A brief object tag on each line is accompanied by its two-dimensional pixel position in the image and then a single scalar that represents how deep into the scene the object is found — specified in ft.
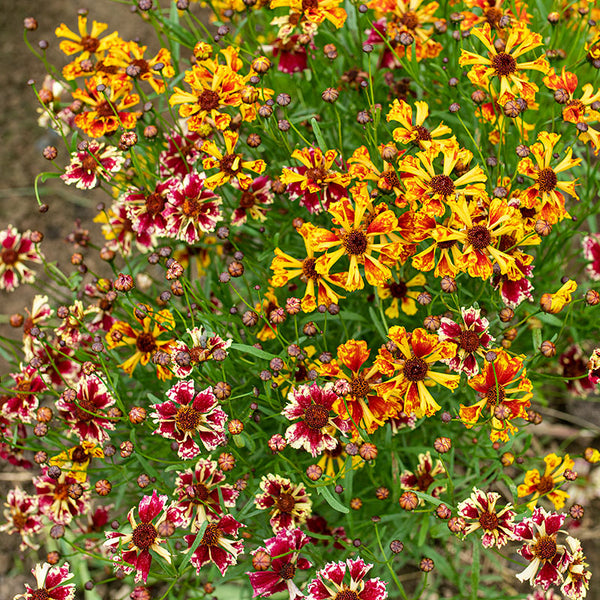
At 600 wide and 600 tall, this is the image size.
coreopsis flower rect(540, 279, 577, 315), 3.24
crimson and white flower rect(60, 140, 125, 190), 3.40
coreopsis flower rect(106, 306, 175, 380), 3.39
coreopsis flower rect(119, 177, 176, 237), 3.41
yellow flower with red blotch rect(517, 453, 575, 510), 3.33
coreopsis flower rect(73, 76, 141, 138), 3.41
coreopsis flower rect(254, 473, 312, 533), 3.26
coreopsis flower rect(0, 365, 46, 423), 3.39
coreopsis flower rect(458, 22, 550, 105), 3.31
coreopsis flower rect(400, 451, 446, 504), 3.36
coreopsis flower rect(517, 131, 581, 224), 3.28
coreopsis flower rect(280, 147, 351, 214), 3.30
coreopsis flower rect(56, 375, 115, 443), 3.31
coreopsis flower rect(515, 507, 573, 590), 3.22
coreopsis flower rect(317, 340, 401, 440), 3.23
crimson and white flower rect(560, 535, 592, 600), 3.22
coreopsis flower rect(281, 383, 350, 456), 3.21
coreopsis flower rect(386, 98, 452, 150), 3.29
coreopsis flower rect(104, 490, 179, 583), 3.20
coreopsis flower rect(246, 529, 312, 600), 3.23
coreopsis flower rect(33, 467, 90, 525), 3.39
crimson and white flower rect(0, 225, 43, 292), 3.56
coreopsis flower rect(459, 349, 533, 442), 3.21
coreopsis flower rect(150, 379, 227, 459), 3.22
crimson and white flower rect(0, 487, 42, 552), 3.45
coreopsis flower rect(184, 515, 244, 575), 3.24
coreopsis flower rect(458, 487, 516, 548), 3.22
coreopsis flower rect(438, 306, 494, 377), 3.23
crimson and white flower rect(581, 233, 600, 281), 3.49
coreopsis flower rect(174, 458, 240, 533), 3.26
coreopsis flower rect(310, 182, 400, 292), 3.23
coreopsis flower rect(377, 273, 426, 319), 3.38
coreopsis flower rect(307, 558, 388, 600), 3.19
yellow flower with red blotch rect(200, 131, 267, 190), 3.32
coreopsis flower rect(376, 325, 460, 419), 3.21
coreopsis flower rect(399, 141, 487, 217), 3.22
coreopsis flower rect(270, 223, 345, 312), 3.26
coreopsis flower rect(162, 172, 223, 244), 3.35
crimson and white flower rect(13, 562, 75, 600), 3.24
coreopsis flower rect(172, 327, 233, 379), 3.20
